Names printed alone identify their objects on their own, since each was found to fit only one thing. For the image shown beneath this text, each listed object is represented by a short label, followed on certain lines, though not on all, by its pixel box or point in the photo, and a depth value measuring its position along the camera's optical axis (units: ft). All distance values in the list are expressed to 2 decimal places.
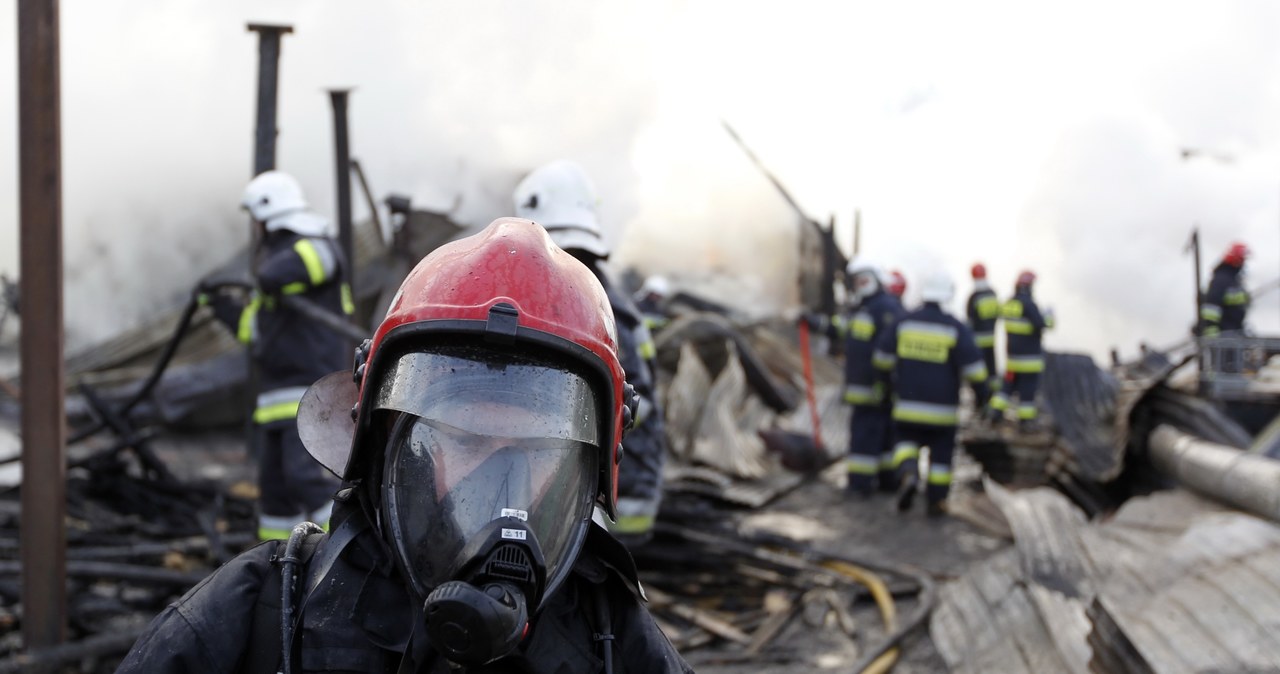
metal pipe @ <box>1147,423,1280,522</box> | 17.85
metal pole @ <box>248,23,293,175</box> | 24.20
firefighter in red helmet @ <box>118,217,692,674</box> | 4.58
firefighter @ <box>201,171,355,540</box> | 17.43
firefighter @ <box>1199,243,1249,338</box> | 38.42
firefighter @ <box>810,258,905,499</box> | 28.27
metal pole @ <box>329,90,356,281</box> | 25.21
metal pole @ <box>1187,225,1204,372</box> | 42.01
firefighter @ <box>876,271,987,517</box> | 25.17
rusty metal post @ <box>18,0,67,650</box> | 12.89
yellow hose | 15.01
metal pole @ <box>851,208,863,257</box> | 55.62
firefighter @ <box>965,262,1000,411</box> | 40.52
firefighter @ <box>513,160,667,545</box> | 13.82
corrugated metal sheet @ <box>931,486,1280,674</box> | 10.65
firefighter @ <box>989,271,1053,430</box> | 37.73
